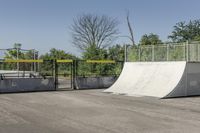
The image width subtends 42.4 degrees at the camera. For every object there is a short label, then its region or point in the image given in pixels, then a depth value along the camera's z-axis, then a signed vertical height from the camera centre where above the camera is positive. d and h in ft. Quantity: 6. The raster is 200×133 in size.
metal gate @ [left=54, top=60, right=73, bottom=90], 67.14 -4.19
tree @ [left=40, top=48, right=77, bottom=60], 131.31 +5.63
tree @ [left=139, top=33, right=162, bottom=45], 116.38 +12.55
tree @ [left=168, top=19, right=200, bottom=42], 126.44 +17.04
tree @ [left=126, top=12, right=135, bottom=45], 132.81 +18.50
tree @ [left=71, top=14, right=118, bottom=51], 162.60 +21.04
